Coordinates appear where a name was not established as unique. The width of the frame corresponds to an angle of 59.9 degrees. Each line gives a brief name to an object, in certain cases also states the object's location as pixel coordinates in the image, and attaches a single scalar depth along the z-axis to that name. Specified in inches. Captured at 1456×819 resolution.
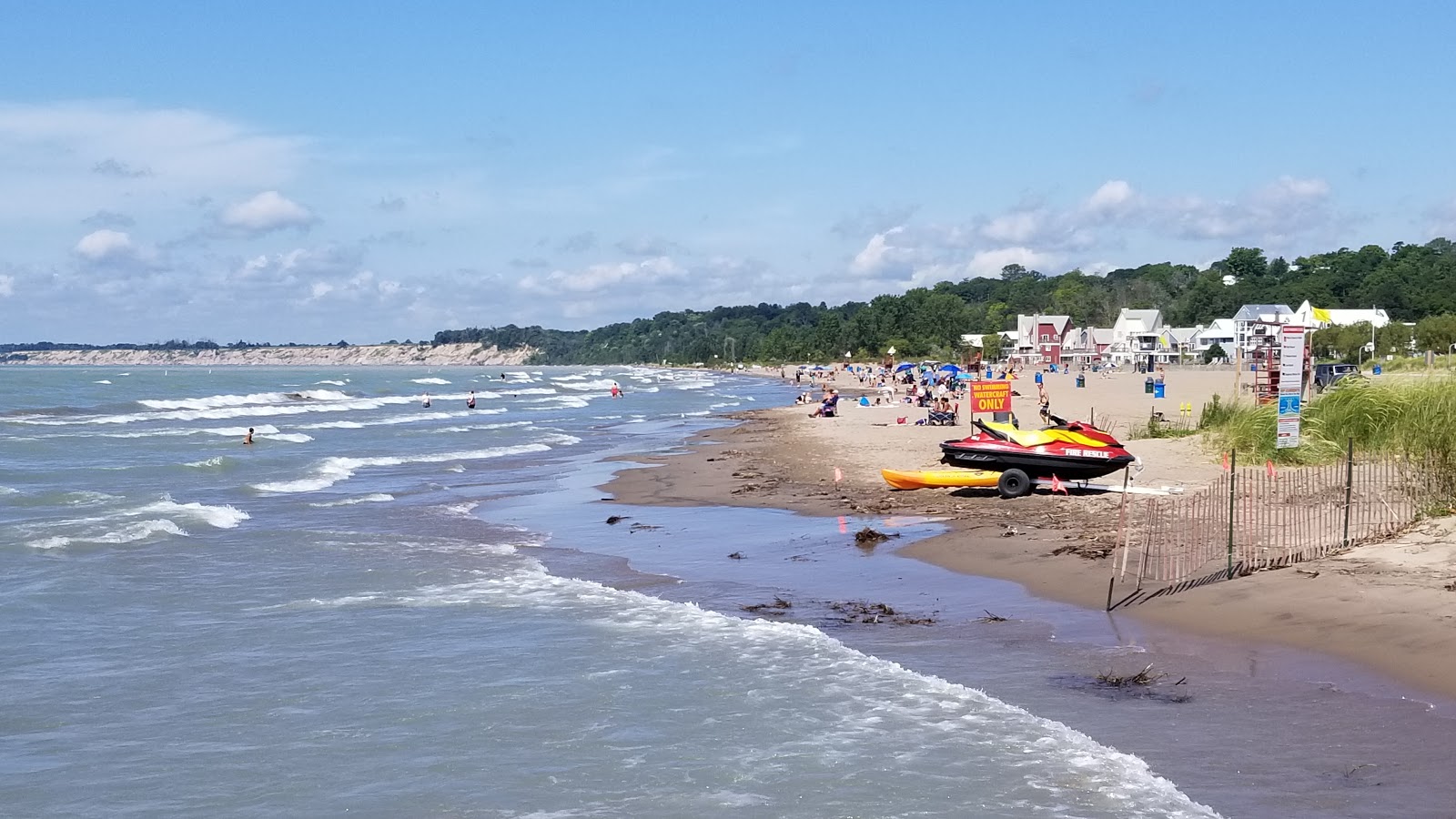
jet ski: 781.3
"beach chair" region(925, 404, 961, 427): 1544.0
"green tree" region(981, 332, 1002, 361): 6053.2
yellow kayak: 823.1
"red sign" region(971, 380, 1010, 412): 964.6
